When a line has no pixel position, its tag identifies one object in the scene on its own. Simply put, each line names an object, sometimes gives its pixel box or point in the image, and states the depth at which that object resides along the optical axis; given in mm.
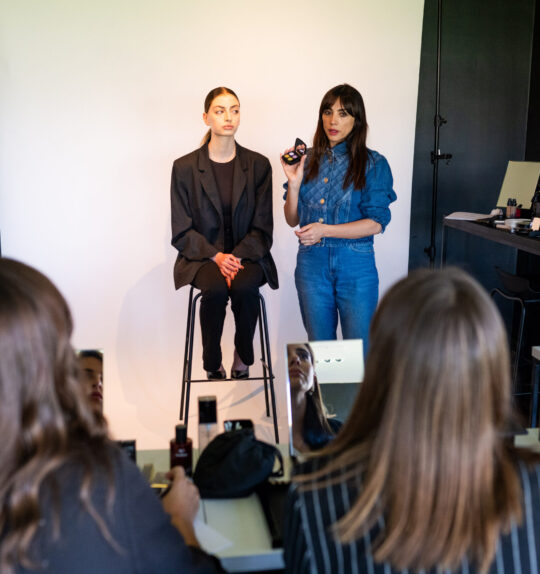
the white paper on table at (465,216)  3888
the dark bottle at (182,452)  1726
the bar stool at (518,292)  3395
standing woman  3027
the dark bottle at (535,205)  3532
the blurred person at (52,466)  992
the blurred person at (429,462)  997
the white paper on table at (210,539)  1422
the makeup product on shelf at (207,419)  1853
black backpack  1626
